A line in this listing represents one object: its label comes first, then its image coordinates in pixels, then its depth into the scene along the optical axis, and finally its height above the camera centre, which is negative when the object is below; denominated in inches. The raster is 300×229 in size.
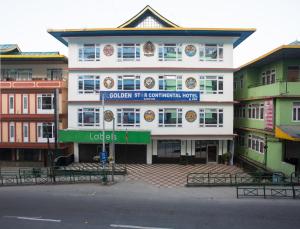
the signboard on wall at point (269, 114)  832.4 -8.6
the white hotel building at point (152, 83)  1000.2 +117.7
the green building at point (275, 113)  801.6 -4.9
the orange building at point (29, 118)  1034.7 -30.5
